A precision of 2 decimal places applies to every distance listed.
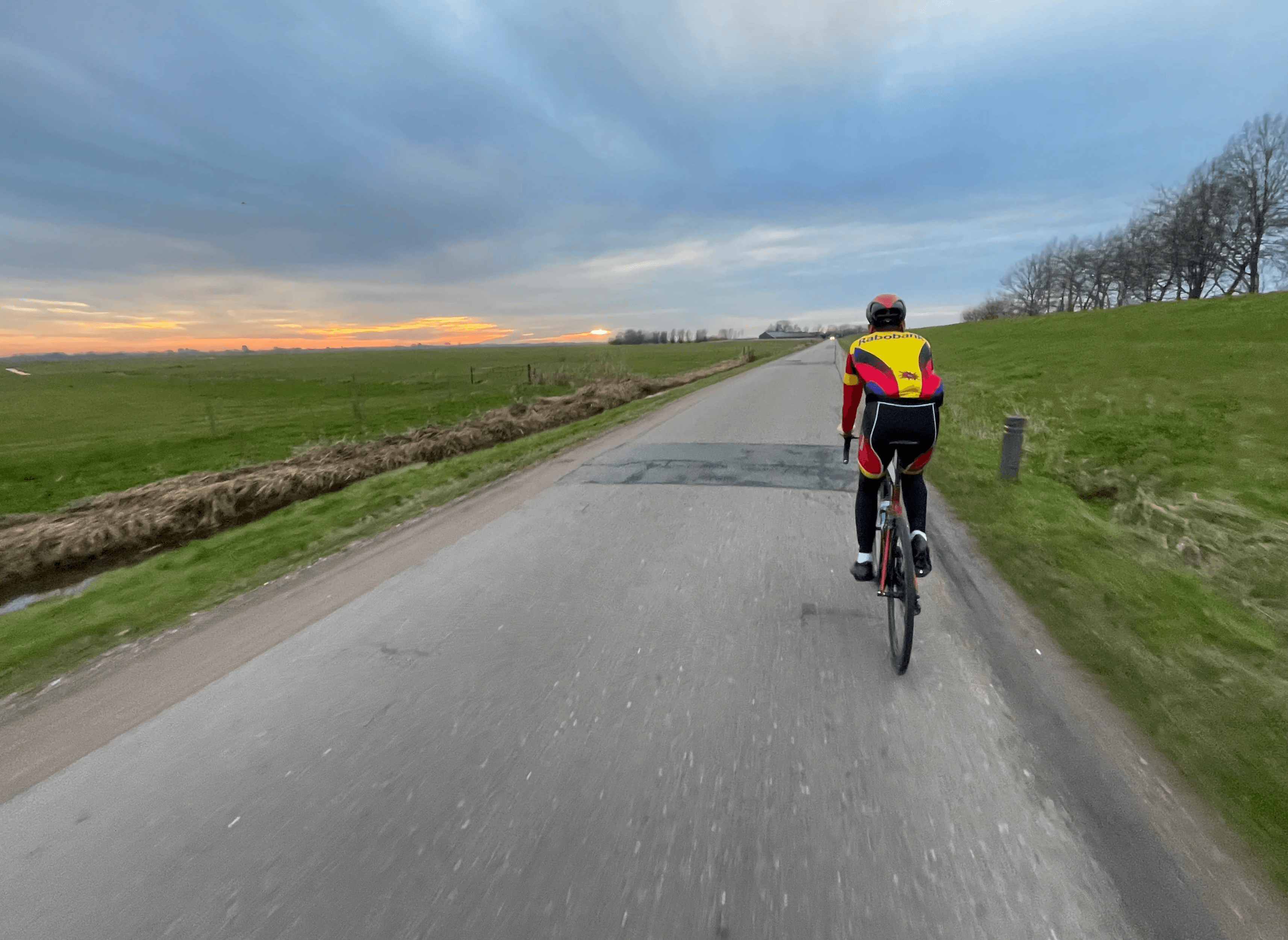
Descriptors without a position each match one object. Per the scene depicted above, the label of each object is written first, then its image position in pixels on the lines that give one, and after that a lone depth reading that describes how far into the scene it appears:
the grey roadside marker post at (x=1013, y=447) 6.93
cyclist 3.34
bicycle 3.15
